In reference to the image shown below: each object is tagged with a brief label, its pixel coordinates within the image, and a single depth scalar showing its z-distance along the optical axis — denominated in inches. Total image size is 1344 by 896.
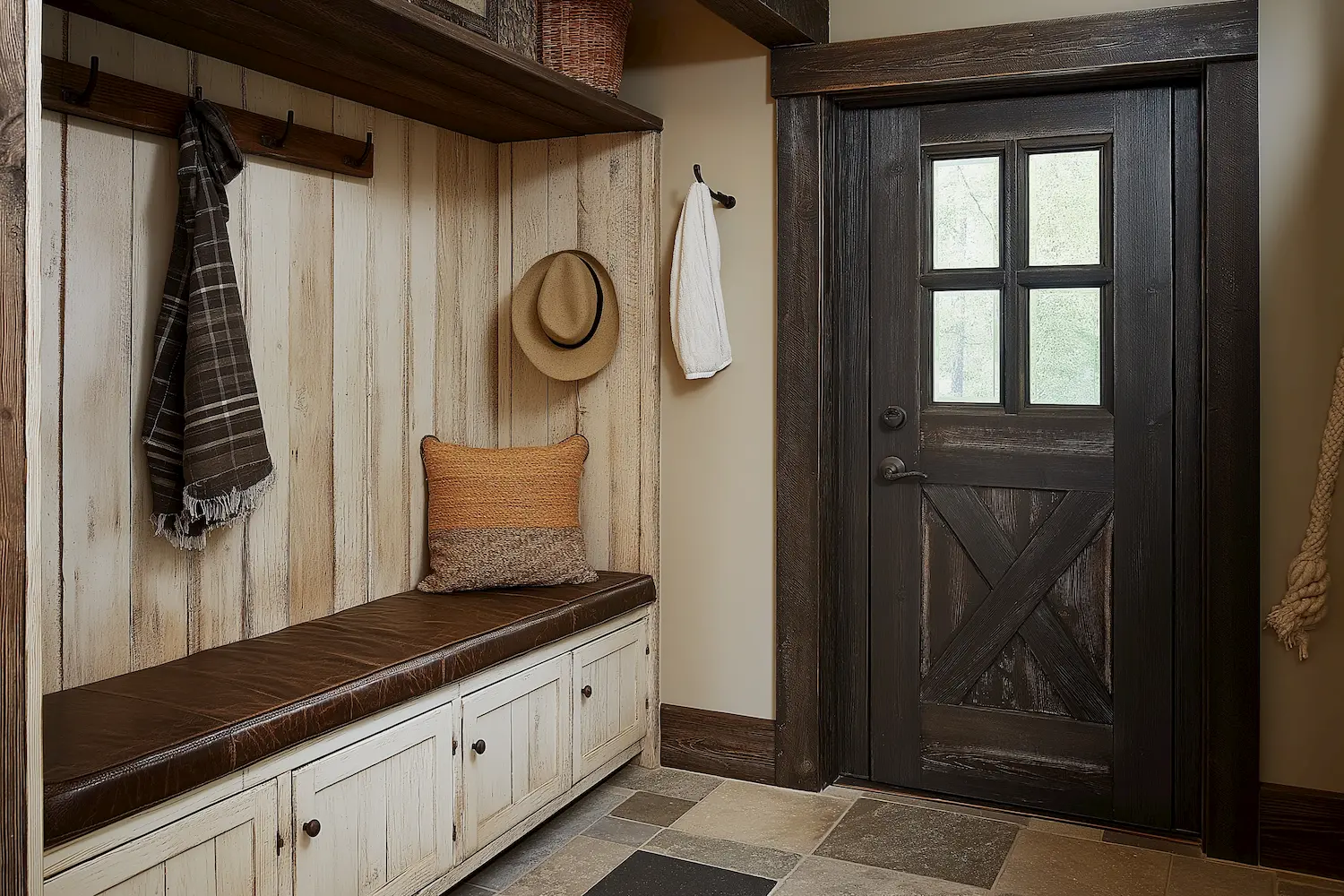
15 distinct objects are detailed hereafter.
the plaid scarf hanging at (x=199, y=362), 87.8
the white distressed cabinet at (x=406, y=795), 69.6
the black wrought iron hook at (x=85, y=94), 81.3
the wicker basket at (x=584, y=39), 111.6
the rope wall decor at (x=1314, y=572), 101.5
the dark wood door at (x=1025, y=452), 114.1
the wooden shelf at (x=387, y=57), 83.9
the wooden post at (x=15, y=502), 51.8
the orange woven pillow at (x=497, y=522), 117.3
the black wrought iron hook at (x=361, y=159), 109.8
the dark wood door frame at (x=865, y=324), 105.3
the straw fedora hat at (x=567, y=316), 126.0
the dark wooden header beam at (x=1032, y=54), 105.3
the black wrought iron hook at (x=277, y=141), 99.2
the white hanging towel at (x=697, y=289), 122.9
